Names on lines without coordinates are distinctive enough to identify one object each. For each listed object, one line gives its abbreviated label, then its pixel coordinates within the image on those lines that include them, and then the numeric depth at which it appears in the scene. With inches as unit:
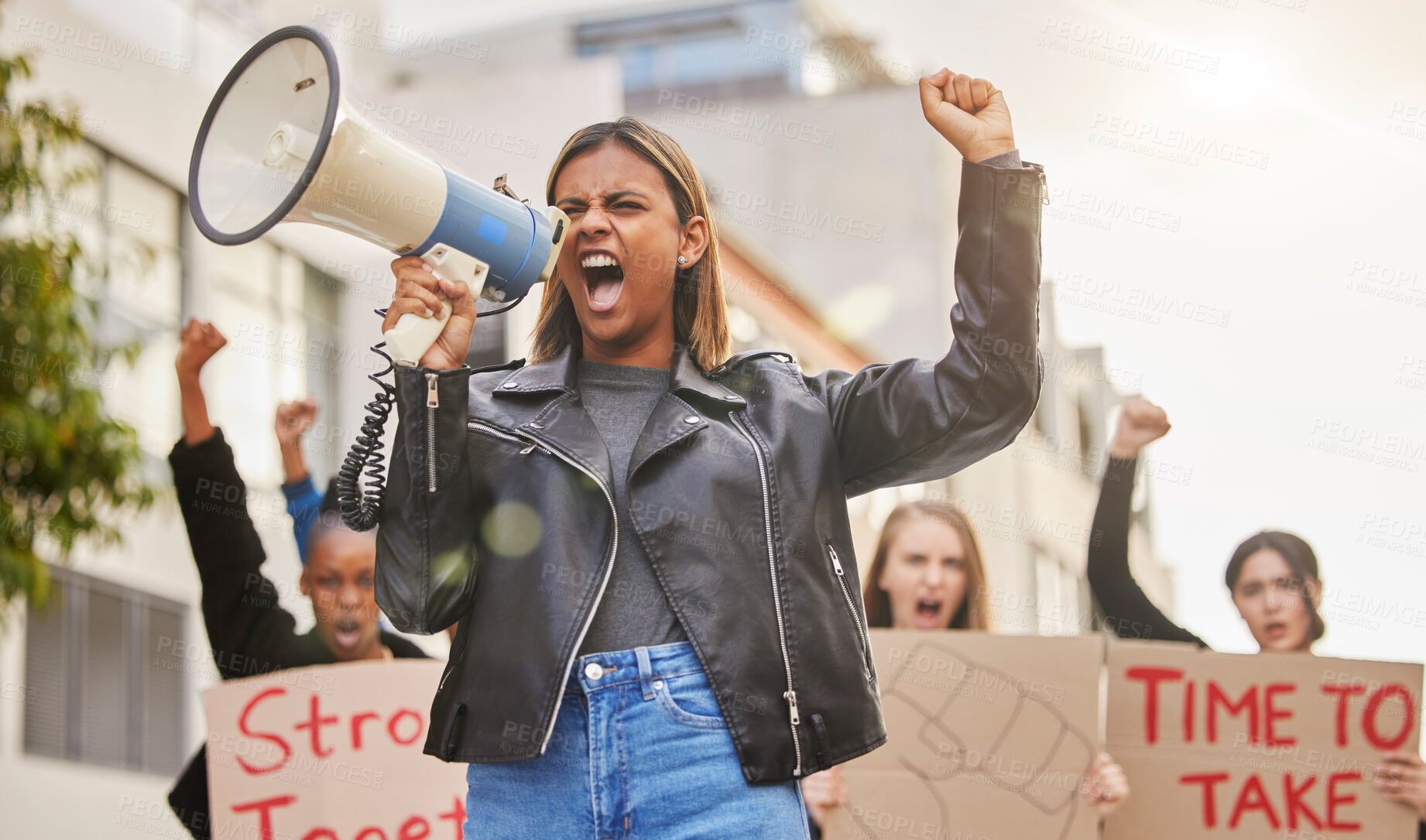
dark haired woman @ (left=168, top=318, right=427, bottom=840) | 127.7
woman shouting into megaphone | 67.9
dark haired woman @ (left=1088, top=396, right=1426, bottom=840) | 138.0
